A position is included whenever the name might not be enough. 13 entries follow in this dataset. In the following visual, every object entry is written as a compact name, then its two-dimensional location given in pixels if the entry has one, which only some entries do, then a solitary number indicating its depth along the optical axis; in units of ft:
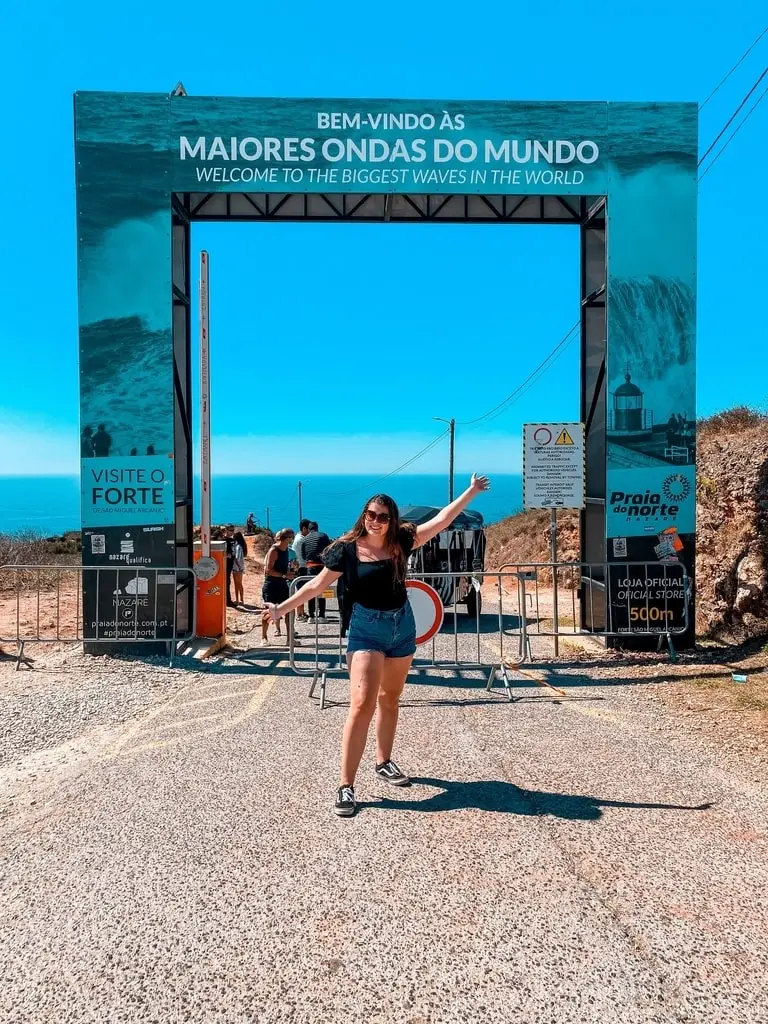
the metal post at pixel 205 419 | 32.14
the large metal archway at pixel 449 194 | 30.66
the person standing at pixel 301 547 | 36.06
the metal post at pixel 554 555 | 29.35
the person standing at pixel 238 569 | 47.98
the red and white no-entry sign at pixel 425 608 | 22.72
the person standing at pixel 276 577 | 33.83
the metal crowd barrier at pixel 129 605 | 30.68
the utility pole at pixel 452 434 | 133.85
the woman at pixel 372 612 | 14.20
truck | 39.65
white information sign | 31.19
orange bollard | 32.91
